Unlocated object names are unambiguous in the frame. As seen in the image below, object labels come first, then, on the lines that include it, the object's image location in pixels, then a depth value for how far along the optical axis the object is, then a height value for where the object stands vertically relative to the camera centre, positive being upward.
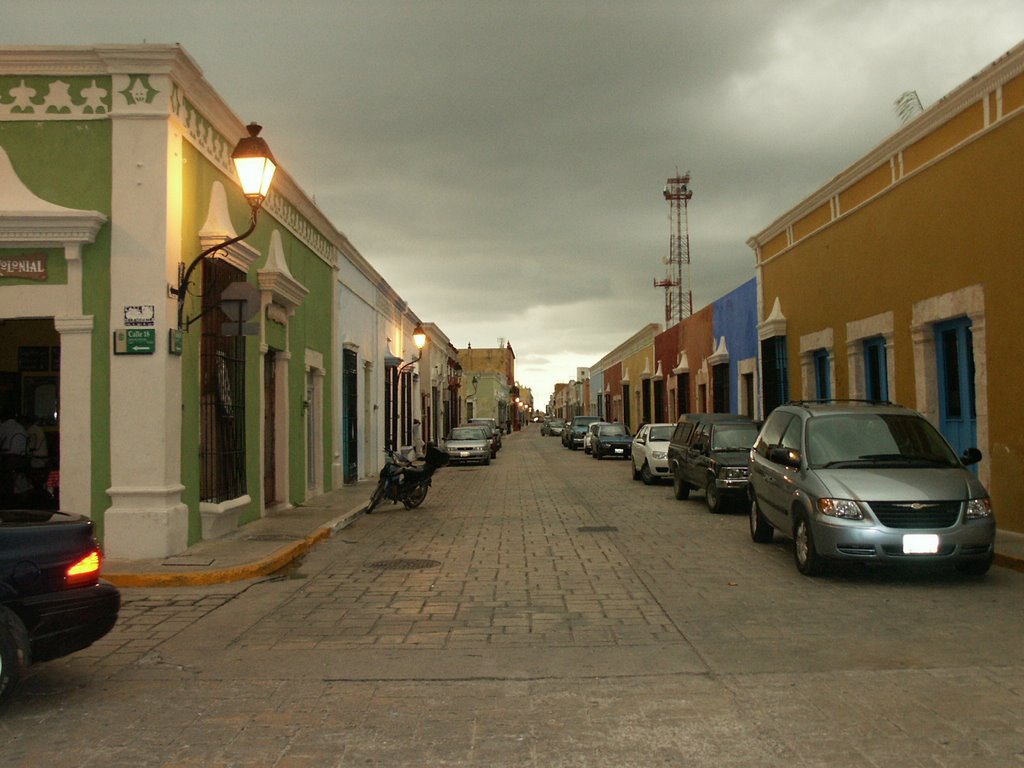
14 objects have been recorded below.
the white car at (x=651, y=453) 21.67 -1.02
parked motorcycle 16.17 -1.16
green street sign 9.91 +0.88
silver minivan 8.26 -0.81
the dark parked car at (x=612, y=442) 35.12 -1.15
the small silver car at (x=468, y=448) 31.98 -1.17
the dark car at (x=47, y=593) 4.76 -0.95
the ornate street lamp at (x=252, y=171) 10.38 +2.88
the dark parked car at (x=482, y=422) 48.50 -0.40
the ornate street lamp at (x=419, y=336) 25.48 +2.27
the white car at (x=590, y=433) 38.38 -0.91
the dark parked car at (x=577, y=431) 46.09 -0.92
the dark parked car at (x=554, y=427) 76.00 -1.16
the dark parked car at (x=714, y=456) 14.97 -0.81
